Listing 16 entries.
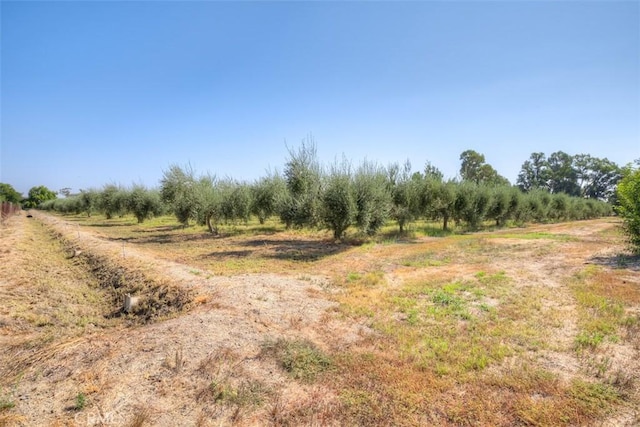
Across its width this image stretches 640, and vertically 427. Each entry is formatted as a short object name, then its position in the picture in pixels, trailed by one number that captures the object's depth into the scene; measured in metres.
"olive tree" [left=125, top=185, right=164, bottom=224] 35.66
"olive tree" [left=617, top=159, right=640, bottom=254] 12.44
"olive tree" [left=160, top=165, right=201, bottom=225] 24.47
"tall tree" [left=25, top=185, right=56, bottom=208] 103.75
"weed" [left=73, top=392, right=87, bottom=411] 3.87
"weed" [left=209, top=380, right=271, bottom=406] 4.00
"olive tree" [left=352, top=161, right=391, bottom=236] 17.71
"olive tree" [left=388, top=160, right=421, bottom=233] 22.73
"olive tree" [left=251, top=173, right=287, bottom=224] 26.06
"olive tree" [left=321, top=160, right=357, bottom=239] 17.30
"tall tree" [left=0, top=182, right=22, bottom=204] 89.71
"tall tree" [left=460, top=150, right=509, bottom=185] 72.94
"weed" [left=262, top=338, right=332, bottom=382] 4.64
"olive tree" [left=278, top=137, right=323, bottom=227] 18.89
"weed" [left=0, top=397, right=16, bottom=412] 3.84
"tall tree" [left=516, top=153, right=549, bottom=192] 94.81
